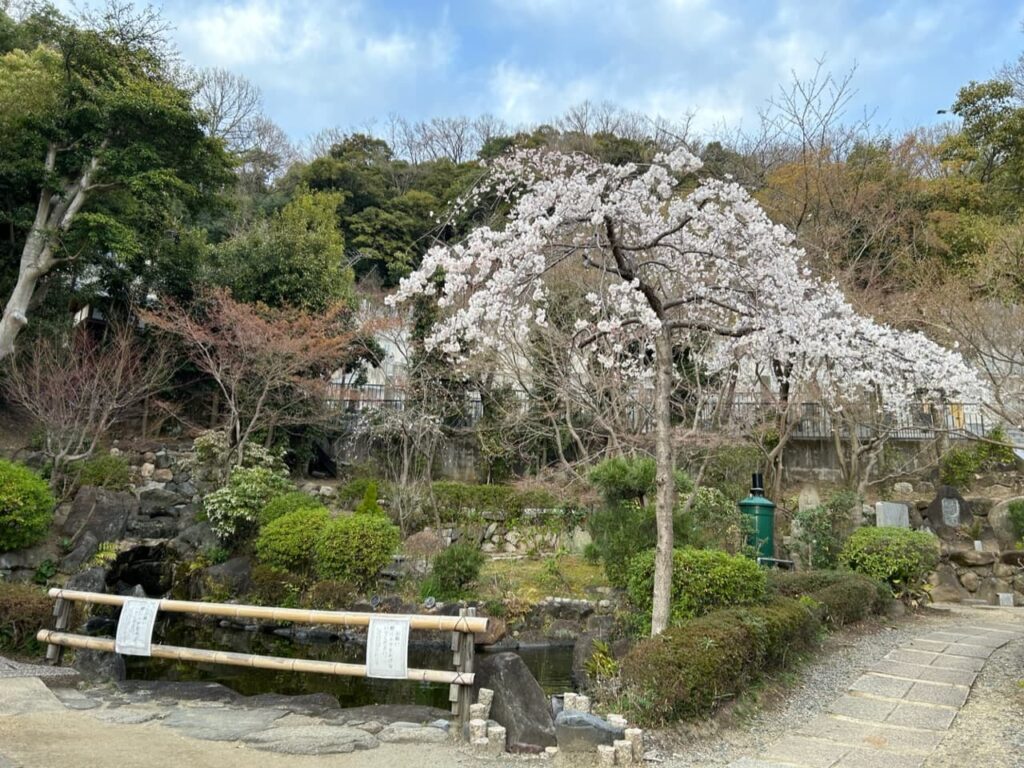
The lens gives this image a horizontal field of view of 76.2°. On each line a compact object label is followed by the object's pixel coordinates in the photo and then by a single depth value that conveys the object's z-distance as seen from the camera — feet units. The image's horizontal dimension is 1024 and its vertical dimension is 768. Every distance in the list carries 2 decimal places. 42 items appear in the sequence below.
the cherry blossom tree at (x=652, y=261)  16.96
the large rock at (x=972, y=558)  36.01
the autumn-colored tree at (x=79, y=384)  34.96
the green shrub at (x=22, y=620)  18.57
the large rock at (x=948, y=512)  39.27
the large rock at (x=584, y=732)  11.85
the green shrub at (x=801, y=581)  23.26
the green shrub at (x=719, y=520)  27.32
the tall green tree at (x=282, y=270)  44.70
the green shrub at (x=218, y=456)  38.45
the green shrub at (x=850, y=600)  22.62
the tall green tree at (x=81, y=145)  38.63
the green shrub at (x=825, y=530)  30.12
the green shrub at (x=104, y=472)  36.14
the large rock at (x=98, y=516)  32.22
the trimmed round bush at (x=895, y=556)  27.45
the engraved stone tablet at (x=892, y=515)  36.01
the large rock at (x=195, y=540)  34.55
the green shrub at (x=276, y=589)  29.53
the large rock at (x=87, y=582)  21.48
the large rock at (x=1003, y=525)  37.58
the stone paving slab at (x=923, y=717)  13.84
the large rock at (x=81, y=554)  29.99
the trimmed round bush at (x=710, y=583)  18.24
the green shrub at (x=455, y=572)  28.99
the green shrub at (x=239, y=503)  33.60
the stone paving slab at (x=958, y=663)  18.76
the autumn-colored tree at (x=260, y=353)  38.45
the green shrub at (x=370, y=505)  35.91
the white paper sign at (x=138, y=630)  16.30
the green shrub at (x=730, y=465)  37.09
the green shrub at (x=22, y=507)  27.94
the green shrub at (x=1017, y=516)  37.14
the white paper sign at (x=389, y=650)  13.82
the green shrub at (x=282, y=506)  32.55
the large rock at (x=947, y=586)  34.91
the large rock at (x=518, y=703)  12.73
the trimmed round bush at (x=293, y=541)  29.73
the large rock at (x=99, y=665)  17.66
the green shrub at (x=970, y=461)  42.45
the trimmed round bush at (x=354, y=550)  28.91
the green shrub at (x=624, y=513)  23.12
